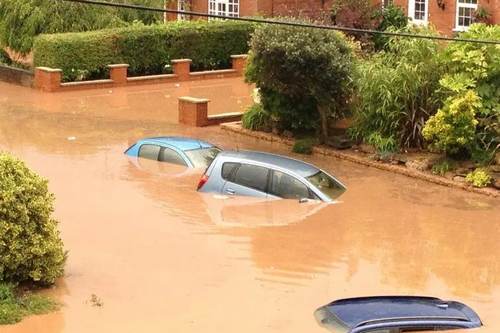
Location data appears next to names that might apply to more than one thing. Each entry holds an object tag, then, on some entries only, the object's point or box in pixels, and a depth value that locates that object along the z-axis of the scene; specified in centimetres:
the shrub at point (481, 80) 2141
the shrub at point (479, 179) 2044
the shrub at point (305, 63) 2297
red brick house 3403
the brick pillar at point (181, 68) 3512
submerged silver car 1839
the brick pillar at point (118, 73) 3356
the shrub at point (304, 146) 2398
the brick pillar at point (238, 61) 3658
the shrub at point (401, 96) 2270
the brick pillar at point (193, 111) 2681
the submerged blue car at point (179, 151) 2073
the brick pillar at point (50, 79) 3212
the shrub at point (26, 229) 1338
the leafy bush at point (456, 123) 2114
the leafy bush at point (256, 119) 2591
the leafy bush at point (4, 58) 3609
